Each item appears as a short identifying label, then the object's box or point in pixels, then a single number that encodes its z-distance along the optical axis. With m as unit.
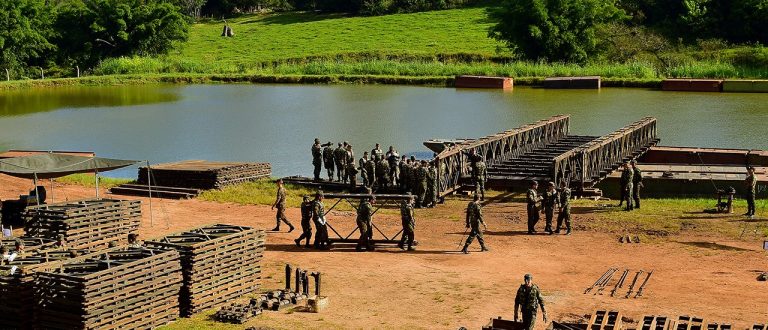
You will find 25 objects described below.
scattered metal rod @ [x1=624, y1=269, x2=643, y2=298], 23.05
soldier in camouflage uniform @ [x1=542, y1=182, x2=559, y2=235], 29.31
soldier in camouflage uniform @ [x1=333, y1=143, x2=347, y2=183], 37.56
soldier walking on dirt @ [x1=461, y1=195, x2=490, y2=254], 26.77
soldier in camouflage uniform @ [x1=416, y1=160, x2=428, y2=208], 33.03
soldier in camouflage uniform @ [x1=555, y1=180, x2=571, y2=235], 29.17
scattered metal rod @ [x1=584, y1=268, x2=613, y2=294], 23.47
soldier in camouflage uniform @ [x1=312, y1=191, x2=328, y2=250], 27.70
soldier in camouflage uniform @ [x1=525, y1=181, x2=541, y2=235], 29.16
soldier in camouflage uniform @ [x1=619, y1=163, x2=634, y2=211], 32.06
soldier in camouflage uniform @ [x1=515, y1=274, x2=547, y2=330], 19.19
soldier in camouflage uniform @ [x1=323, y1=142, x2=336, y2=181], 38.62
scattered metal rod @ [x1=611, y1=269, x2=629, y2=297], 23.25
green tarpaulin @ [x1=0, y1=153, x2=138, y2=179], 30.77
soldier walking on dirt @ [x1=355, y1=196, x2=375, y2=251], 27.53
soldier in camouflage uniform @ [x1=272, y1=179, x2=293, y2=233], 29.81
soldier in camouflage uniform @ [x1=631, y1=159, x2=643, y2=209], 32.44
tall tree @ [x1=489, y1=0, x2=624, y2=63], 81.56
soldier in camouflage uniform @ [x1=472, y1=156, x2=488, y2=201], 34.09
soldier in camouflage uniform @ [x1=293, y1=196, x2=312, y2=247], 27.88
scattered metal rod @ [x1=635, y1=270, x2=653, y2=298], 23.04
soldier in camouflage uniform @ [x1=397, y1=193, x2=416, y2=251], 27.48
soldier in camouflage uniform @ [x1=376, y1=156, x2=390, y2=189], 35.25
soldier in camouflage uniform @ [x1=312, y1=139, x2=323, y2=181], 38.50
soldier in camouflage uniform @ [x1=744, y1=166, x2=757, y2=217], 30.75
